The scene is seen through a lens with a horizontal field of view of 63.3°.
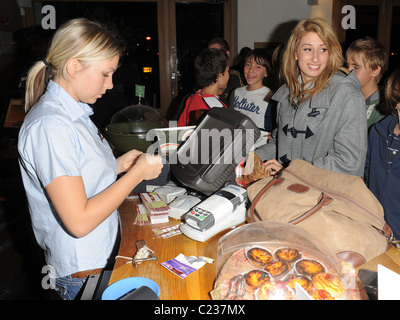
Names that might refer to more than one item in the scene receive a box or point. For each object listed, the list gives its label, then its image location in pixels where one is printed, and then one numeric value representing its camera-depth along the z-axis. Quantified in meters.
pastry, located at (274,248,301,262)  1.01
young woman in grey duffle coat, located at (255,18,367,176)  1.64
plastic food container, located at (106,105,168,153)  1.80
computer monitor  1.22
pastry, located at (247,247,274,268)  1.00
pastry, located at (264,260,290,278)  0.95
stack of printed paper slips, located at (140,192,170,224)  1.42
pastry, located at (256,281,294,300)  0.87
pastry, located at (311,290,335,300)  0.87
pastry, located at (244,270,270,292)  0.91
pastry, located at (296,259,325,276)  0.95
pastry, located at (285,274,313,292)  0.90
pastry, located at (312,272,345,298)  0.89
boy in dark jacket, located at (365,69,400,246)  1.78
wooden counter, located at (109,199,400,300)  1.00
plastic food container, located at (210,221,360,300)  0.89
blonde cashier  0.99
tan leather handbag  1.05
